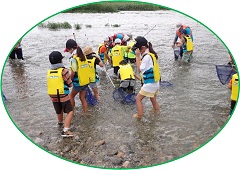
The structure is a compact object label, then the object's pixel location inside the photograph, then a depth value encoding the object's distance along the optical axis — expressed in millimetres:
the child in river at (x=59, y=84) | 4672
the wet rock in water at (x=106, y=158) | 4297
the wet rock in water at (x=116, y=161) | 4215
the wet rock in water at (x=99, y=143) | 4709
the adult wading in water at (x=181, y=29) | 9781
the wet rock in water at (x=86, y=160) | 4280
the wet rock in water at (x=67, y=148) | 4582
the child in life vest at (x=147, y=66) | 5074
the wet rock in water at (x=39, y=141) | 4852
